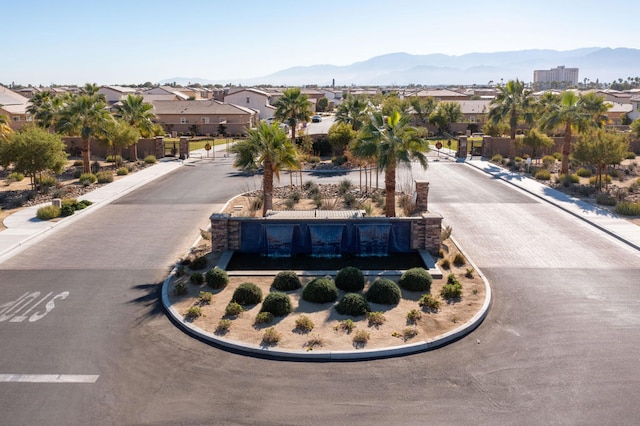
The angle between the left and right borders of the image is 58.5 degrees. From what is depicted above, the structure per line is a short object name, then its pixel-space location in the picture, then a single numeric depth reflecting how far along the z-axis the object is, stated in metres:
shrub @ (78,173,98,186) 38.12
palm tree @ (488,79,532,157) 48.34
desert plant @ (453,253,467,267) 20.69
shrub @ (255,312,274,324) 15.68
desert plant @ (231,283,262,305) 16.98
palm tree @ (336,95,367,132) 50.28
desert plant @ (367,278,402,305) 16.94
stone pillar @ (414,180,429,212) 27.25
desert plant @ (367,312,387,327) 15.66
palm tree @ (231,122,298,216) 25.28
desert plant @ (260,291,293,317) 16.17
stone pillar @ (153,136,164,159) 51.88
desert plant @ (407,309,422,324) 15.86
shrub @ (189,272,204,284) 18.75
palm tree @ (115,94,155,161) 50.22
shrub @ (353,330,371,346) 14.45
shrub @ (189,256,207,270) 20.25
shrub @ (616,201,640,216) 28.50
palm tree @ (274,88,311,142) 51.81
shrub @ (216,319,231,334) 15.20
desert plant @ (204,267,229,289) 18.36
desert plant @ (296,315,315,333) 15.29
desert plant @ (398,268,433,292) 18.05
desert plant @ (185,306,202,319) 16.12
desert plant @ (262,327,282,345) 14.49
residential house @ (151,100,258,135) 75.81
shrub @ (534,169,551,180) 39.19
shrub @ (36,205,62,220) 27.97
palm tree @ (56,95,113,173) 40.16
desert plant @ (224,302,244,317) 16.23
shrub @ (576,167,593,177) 41.34
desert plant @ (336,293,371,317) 16.20
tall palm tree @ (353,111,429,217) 24.28
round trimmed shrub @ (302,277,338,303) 17.03
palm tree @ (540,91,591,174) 39.53
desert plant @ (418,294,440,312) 16.67
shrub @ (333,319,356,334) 15.24
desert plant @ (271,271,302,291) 18.14
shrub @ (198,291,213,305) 17.24
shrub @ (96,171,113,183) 38.97
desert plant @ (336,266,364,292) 17.94
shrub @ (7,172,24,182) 38.74
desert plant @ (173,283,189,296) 17.84
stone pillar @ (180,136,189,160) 51.88
